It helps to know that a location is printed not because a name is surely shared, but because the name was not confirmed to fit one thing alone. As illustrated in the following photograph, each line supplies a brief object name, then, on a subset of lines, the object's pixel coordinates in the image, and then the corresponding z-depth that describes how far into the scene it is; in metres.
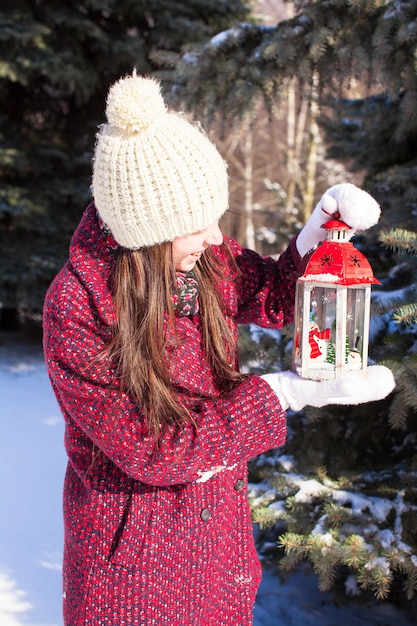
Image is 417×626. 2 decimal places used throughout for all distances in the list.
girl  1.27
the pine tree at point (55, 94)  5.89
